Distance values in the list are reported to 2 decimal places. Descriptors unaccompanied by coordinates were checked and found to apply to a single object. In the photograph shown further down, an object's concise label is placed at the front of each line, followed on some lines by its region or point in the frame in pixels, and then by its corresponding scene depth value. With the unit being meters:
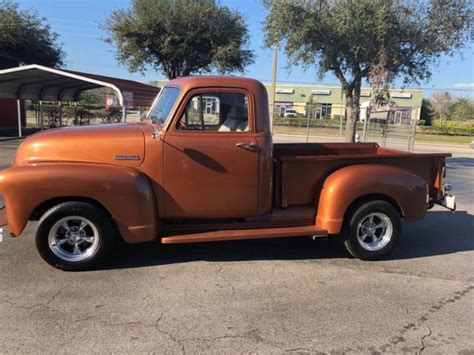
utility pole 20.29
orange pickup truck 4.66
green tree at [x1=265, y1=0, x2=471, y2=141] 12.34
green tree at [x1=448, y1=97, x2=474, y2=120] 63.97
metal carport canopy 16.14
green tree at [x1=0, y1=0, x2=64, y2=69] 24.98
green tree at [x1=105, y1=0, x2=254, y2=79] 20.91
